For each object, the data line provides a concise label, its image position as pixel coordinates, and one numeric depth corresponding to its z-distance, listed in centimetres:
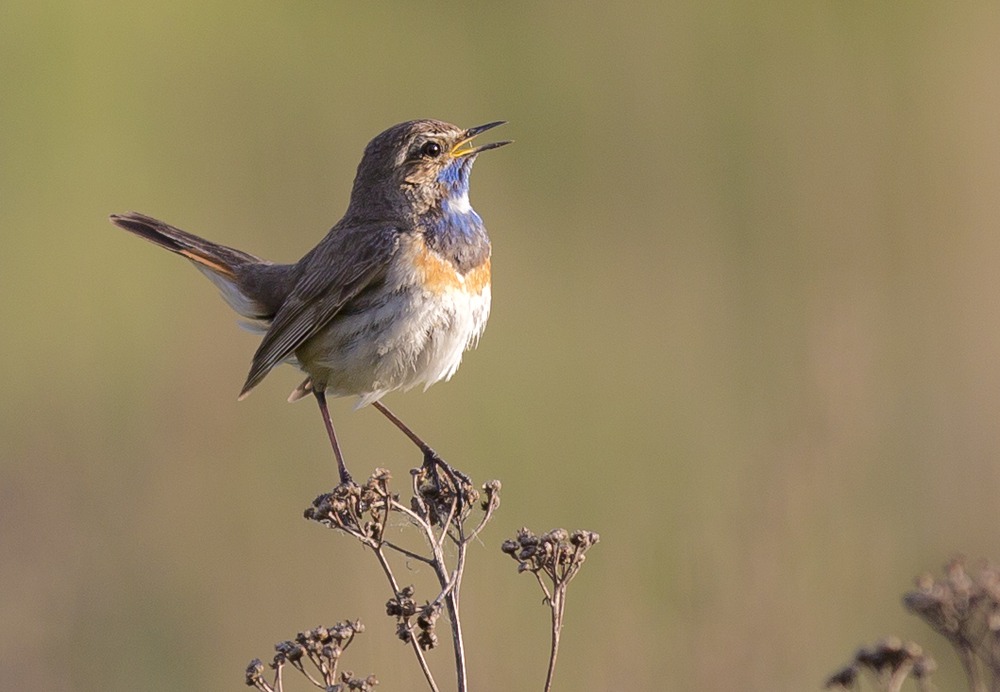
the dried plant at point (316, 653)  722
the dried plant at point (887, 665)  582
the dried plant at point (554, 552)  766
